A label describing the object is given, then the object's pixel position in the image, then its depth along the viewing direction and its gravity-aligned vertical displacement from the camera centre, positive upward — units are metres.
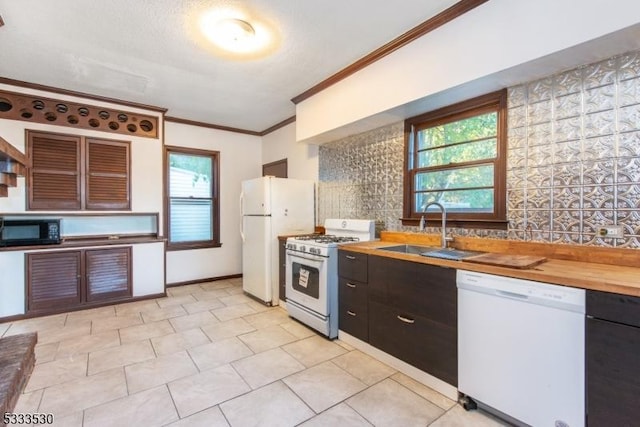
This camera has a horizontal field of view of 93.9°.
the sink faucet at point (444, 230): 2.43 -0.15
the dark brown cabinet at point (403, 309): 1.93 -0.73
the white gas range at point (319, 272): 2.84 -0.62
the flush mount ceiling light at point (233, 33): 2.28 +1.45
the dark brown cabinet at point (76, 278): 3.40 -0.81
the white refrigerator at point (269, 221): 3.77 -0.13
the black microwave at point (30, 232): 3.38 -0.25
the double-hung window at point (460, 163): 2.28 +0.42
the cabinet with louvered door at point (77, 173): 3.53 +0.48
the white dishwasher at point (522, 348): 1.45 -0.74
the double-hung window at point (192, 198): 4.73 +0.22
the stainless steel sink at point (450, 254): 2.04 -0.31
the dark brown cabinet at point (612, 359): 1.28 -0.66
